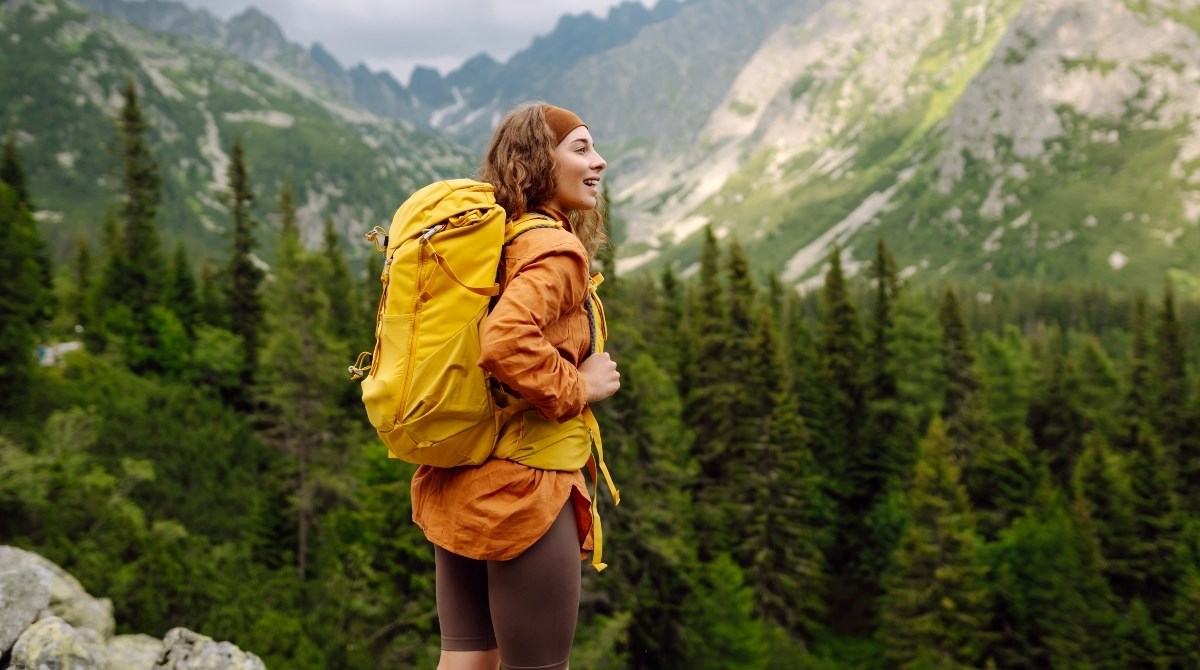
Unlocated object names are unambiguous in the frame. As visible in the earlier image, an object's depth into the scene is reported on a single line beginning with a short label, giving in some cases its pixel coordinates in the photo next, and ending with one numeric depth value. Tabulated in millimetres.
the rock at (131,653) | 7121
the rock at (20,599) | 6305
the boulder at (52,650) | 5996
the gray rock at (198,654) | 6562
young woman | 3027
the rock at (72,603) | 7675
